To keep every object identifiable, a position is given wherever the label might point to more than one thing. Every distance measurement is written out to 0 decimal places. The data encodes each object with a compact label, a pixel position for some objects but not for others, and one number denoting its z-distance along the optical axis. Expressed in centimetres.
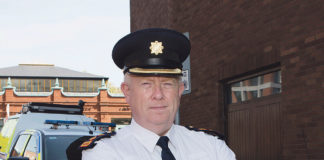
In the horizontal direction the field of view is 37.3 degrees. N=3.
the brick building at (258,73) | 694
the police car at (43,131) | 709
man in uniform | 237
